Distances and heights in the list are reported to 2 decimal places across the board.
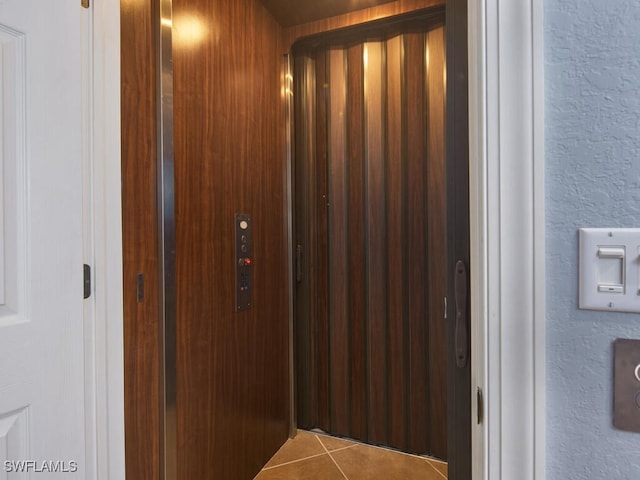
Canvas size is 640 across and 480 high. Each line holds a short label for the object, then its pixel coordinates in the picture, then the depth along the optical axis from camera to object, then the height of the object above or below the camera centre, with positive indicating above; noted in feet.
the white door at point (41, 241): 2.60 -0.04
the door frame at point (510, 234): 1.60 -0.01
